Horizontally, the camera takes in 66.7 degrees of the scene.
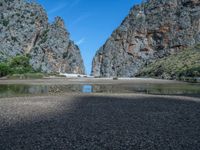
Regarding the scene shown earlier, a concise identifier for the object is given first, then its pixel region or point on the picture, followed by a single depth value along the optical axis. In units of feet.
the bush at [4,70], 217.01
